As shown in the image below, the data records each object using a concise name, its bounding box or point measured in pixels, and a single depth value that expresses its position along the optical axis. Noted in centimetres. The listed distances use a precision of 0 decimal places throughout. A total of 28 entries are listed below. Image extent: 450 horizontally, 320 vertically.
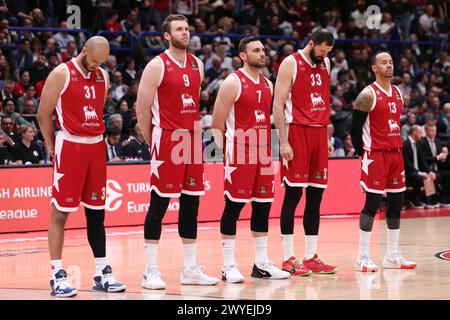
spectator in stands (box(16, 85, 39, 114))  1756
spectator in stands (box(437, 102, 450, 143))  2080
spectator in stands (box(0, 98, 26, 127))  1684
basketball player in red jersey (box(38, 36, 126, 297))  871
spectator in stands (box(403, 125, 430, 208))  1925
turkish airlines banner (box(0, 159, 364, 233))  1488
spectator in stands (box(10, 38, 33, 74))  1859
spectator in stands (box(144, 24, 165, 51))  2077
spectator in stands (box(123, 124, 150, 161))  1680
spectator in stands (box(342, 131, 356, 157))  1906
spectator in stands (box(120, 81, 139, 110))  1897
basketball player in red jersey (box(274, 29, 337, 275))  1006
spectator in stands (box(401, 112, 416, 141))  2051
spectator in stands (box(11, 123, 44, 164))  1579
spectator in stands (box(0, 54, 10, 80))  1791
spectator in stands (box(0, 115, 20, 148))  1584
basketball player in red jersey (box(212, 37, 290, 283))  962
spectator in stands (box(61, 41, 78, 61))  1878
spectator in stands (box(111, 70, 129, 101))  1923
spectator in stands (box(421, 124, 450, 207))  1969
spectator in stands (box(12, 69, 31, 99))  1797
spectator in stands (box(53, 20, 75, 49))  1947
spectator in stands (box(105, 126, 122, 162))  1664
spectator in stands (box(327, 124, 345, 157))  1894
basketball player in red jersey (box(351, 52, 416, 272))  1047
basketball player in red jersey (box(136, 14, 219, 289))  913
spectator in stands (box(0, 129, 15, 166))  1535
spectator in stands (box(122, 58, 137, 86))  1997
